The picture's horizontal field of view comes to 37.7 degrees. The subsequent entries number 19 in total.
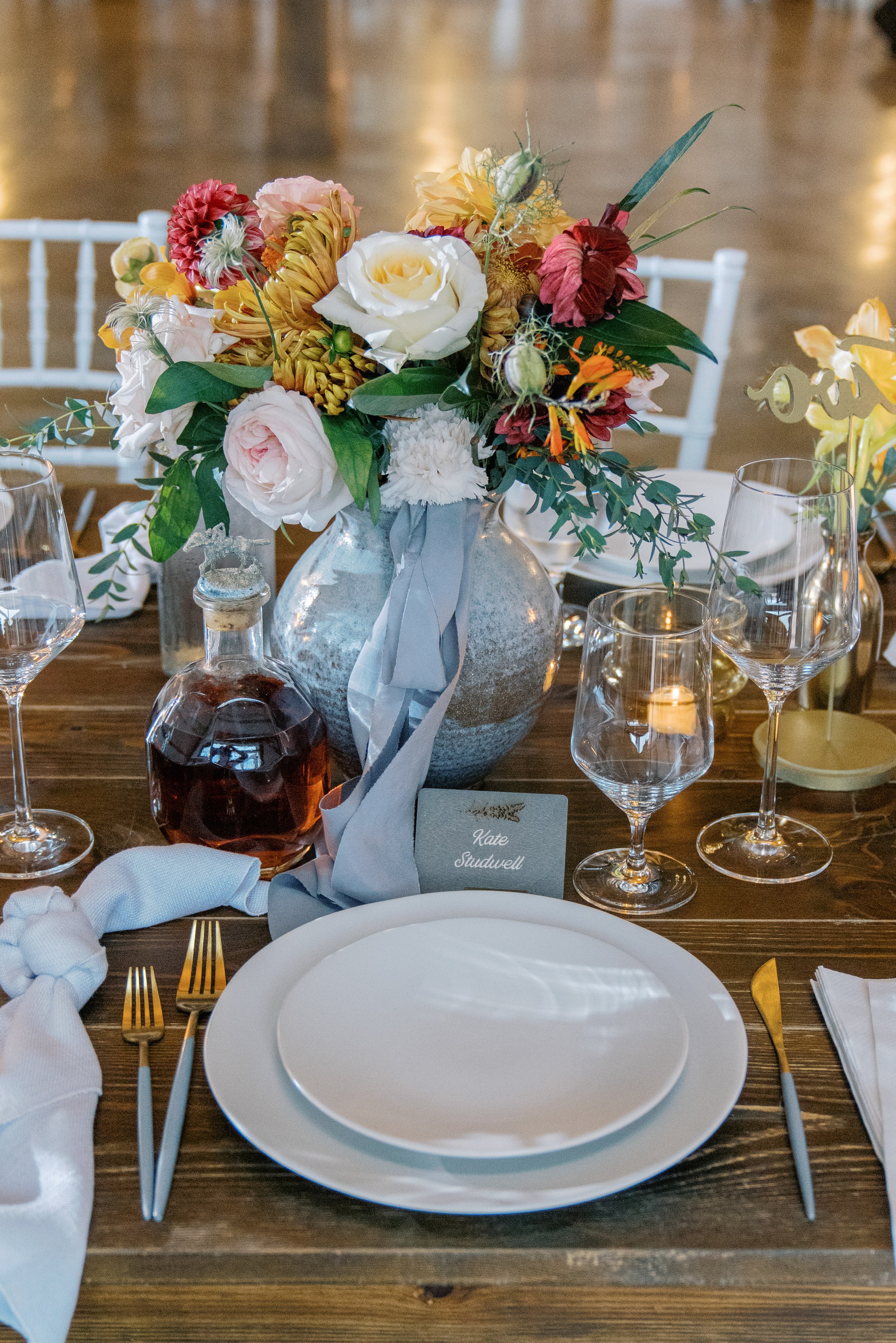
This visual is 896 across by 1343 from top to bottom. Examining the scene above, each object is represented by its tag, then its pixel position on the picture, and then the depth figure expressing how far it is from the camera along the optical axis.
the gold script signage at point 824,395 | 1.04
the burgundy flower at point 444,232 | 0.85
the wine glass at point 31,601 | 0.91
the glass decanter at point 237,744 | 0.92
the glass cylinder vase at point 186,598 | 1.16
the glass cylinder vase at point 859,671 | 1.12
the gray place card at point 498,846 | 0.91
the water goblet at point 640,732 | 0.87
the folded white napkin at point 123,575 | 1.34
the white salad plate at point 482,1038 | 0.68
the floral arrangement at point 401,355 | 0.81
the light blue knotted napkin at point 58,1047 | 0.63
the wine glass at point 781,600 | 0.91
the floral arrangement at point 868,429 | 1.11
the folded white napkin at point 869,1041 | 0.72
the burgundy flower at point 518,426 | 0.83
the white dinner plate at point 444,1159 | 0.65
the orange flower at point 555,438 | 0.80
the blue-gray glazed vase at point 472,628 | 0.96
